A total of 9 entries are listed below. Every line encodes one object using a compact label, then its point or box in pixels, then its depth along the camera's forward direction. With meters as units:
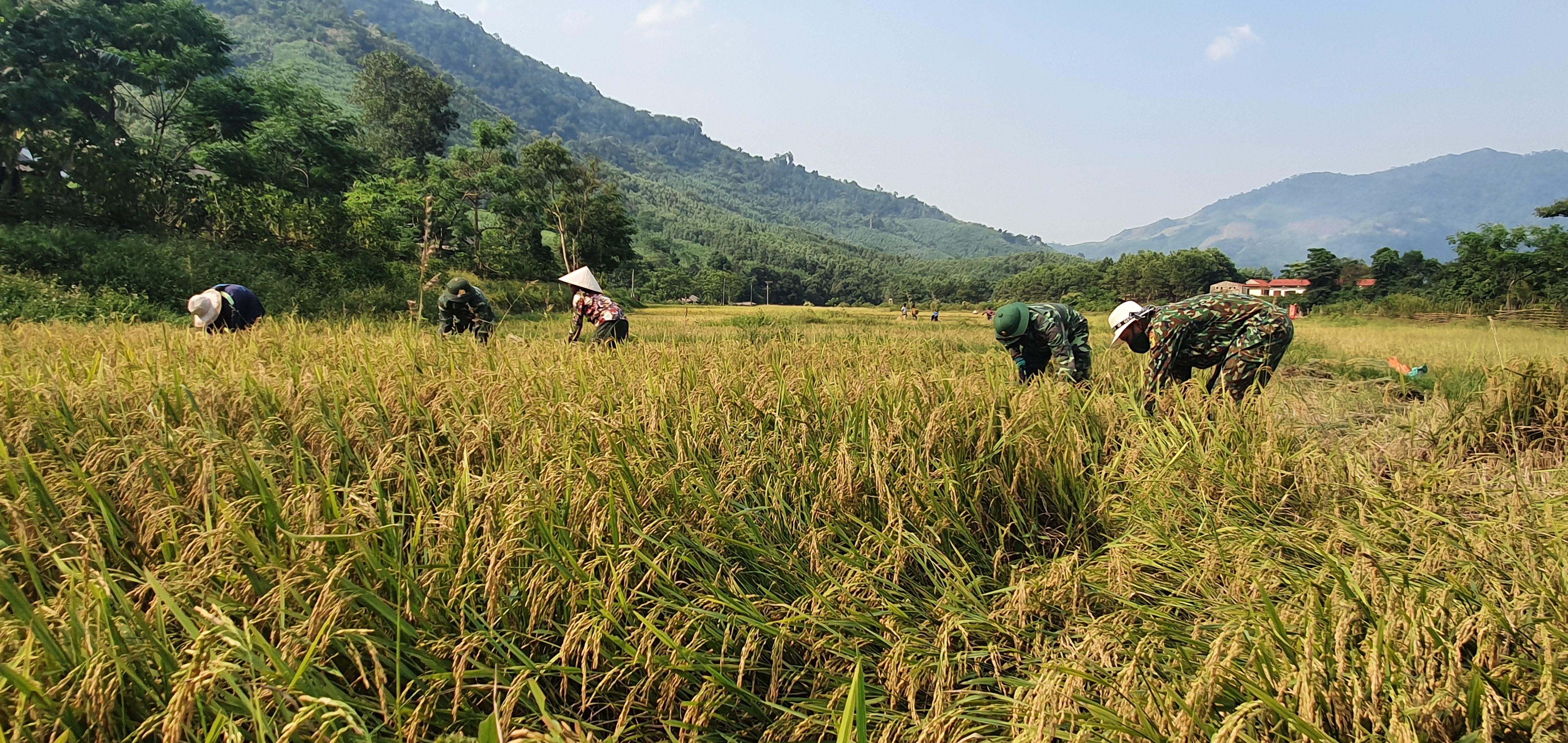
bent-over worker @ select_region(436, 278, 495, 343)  6.56
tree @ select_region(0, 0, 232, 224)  12.84
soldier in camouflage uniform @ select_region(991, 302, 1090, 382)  5.12
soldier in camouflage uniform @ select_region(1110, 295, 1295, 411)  4.53
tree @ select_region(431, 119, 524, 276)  29.27
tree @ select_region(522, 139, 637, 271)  36.84
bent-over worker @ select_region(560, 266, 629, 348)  7.28
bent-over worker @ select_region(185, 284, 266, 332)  5.80
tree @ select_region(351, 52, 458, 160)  50.31
